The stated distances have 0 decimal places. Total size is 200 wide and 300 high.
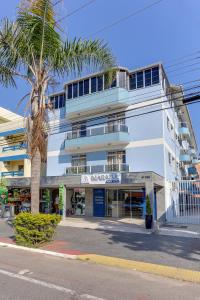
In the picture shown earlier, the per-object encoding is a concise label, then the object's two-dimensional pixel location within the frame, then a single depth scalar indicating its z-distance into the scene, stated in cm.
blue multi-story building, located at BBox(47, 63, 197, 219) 2056
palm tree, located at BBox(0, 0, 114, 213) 970
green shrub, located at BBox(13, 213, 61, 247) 970
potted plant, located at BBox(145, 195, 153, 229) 1518
